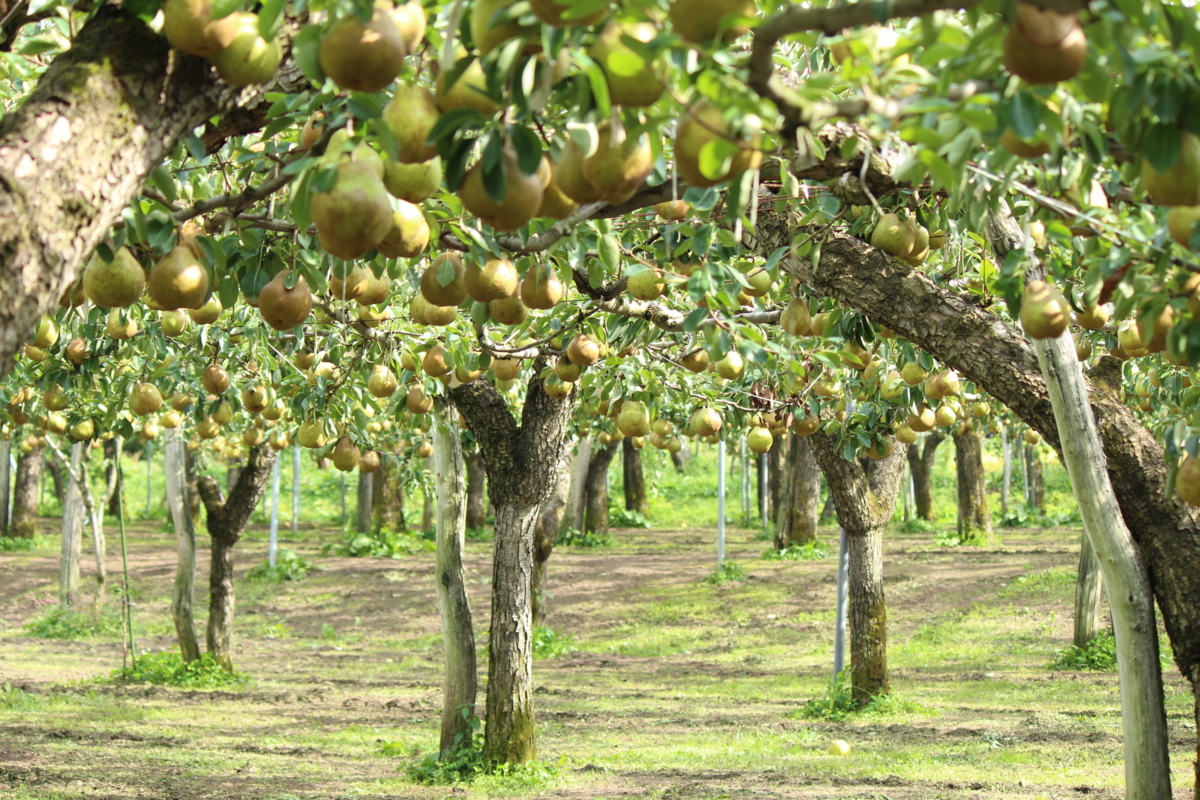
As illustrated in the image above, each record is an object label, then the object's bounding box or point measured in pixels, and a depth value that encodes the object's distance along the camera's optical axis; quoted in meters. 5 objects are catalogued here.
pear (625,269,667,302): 7.64
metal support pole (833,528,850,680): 19.20
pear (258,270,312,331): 5.38
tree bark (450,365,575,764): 14.23
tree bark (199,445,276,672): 21.92
